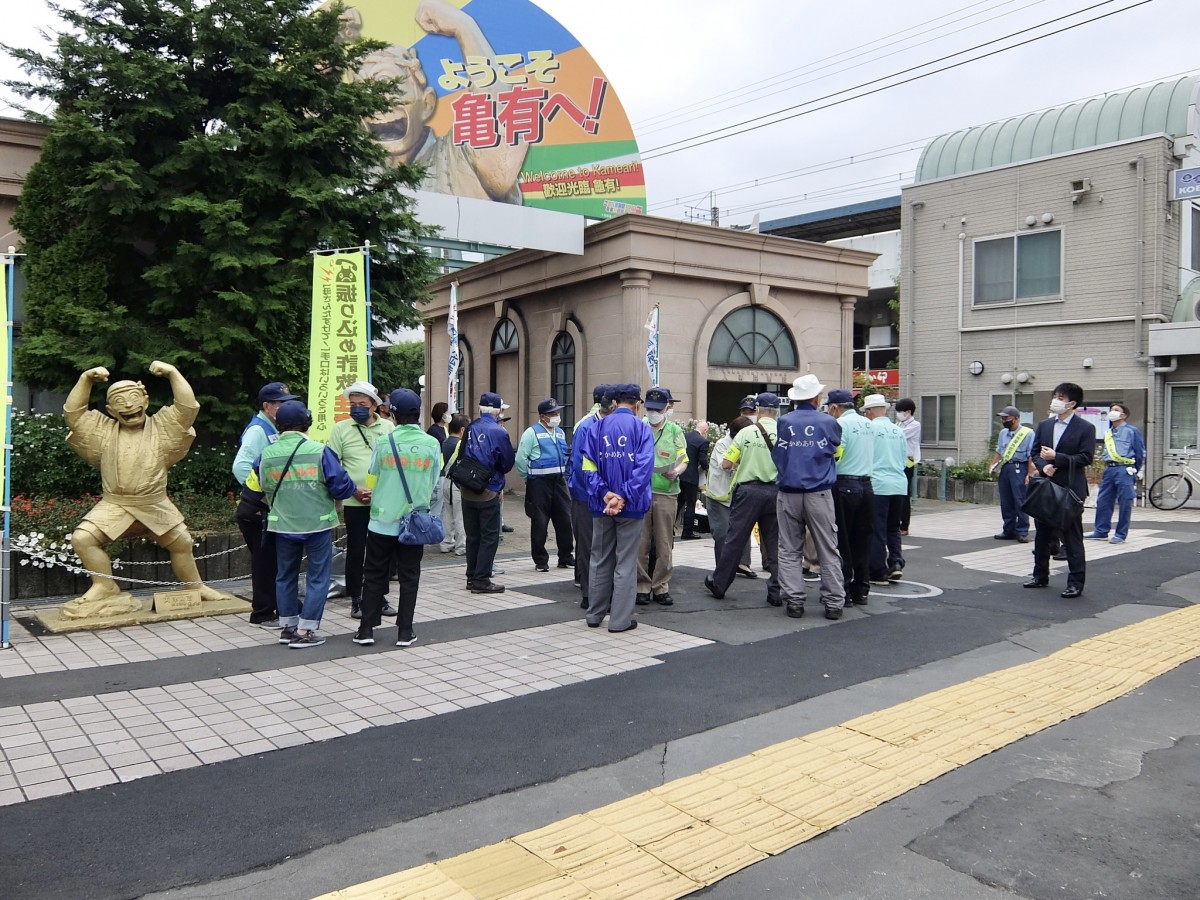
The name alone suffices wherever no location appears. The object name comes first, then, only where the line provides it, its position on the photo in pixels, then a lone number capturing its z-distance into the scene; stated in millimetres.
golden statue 7282
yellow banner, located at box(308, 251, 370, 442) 9258
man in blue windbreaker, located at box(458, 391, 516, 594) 8781
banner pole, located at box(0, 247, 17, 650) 6562
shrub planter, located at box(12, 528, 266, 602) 8281
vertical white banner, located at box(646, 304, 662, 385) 16219
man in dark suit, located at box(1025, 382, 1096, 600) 8633
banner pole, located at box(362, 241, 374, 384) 9438
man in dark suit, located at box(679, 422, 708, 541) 12117
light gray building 20453
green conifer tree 10219
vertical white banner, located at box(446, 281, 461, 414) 15494
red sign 31938
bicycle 17953
